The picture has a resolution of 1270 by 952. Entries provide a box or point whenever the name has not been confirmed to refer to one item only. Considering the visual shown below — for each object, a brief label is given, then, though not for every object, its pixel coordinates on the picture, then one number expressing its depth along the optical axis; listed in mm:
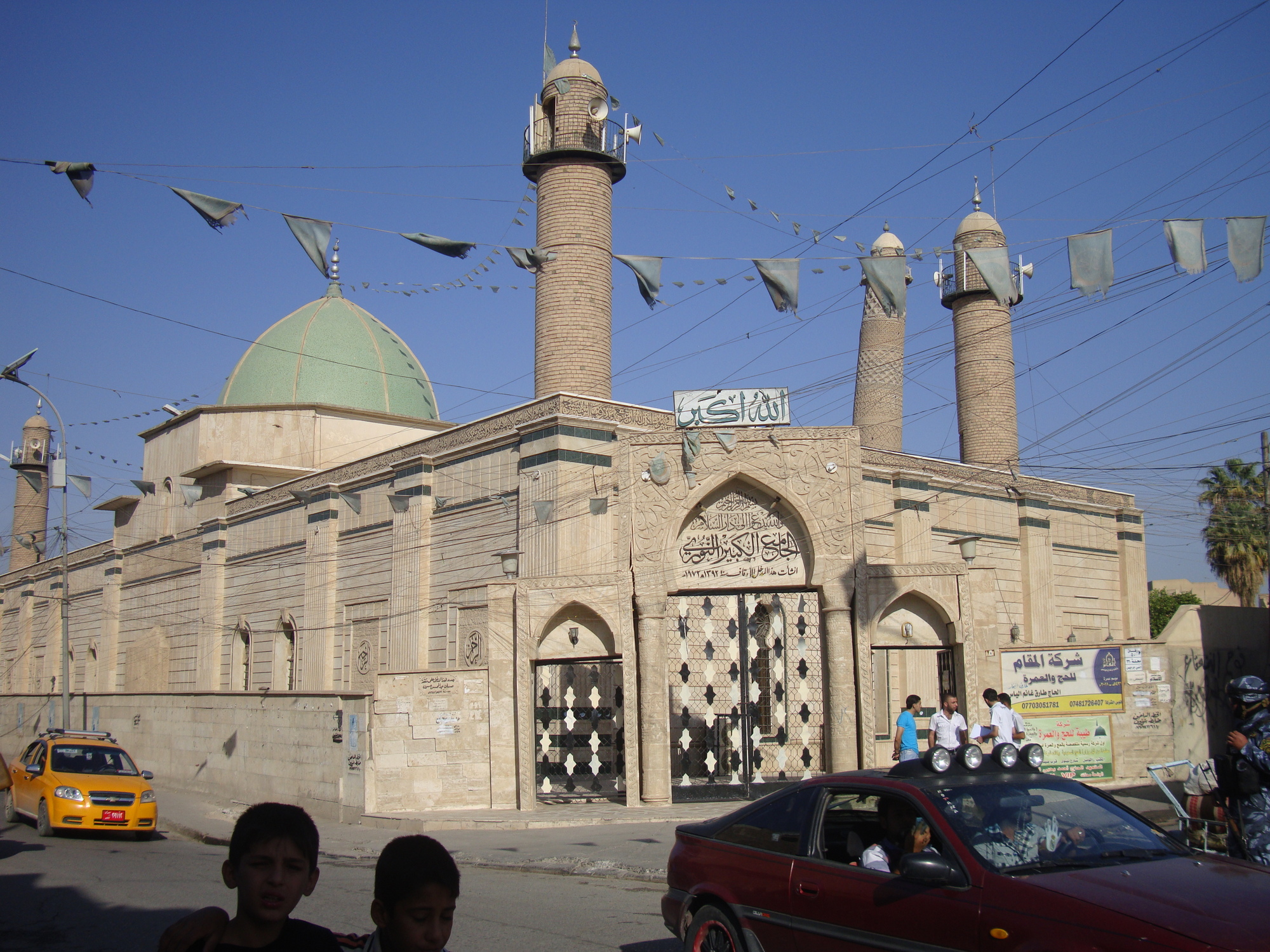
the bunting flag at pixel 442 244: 12391
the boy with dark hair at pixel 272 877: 2934
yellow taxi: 14508
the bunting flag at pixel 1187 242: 12219
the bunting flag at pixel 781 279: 14484
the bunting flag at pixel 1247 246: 12062
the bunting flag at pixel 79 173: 10578
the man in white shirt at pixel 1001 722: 12359
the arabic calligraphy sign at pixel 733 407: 17109
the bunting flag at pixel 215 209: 11102
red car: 4316
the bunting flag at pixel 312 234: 11898
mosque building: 16203
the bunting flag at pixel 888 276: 13977
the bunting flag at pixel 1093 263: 12516
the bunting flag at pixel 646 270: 16812
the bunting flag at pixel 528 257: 15047
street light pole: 22625
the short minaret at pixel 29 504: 50534
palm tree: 36875
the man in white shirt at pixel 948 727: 12203
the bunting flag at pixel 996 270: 13055
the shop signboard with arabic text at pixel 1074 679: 16562
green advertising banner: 16469
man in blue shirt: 12641
